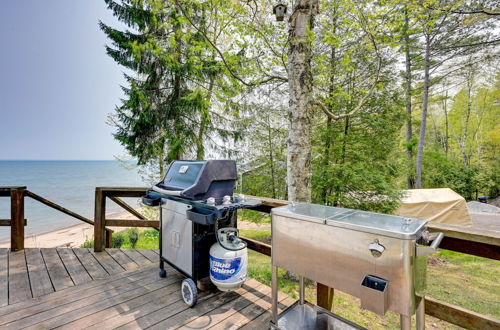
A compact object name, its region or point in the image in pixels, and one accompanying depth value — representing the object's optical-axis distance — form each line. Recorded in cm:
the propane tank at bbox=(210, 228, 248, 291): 192
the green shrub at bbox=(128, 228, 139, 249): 725
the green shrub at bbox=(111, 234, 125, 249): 659
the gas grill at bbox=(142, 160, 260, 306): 192
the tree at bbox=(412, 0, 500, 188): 902
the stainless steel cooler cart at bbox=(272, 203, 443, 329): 97
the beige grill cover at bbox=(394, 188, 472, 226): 821
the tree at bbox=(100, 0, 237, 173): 639
